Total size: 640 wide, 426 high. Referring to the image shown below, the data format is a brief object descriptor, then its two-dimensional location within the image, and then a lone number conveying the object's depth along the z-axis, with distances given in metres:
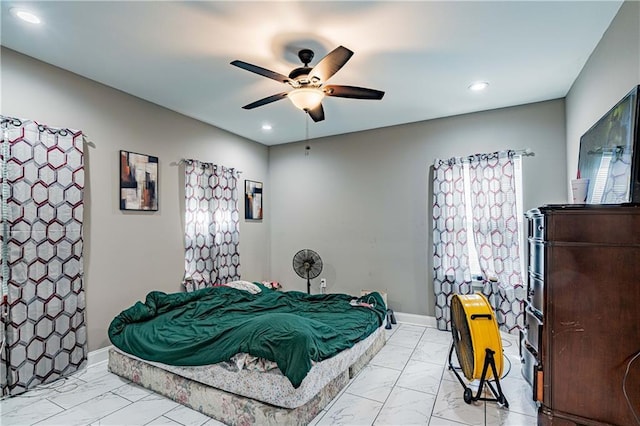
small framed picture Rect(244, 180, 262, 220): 4.79
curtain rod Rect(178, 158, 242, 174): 3.79
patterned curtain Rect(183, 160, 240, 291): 3.80
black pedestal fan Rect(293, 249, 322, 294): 4.12
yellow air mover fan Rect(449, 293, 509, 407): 2.16
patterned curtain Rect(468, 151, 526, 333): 3.49
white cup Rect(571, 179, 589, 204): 1.84
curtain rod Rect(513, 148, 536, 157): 3.50
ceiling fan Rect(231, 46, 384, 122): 2.10
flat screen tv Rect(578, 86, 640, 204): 1.68
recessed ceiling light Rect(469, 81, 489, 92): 3.02
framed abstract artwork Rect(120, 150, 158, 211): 3.18
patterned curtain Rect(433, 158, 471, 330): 3.78
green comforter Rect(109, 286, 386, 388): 1.99
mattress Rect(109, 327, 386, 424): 1.91
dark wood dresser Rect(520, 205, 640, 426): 1.53
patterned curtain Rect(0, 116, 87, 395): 2.36
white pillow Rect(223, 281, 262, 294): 3.71
